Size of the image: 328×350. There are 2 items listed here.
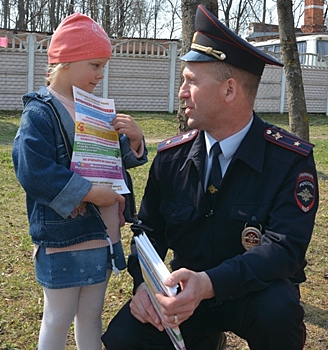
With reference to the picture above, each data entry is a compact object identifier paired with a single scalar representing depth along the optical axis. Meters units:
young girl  2.38
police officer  2.24
